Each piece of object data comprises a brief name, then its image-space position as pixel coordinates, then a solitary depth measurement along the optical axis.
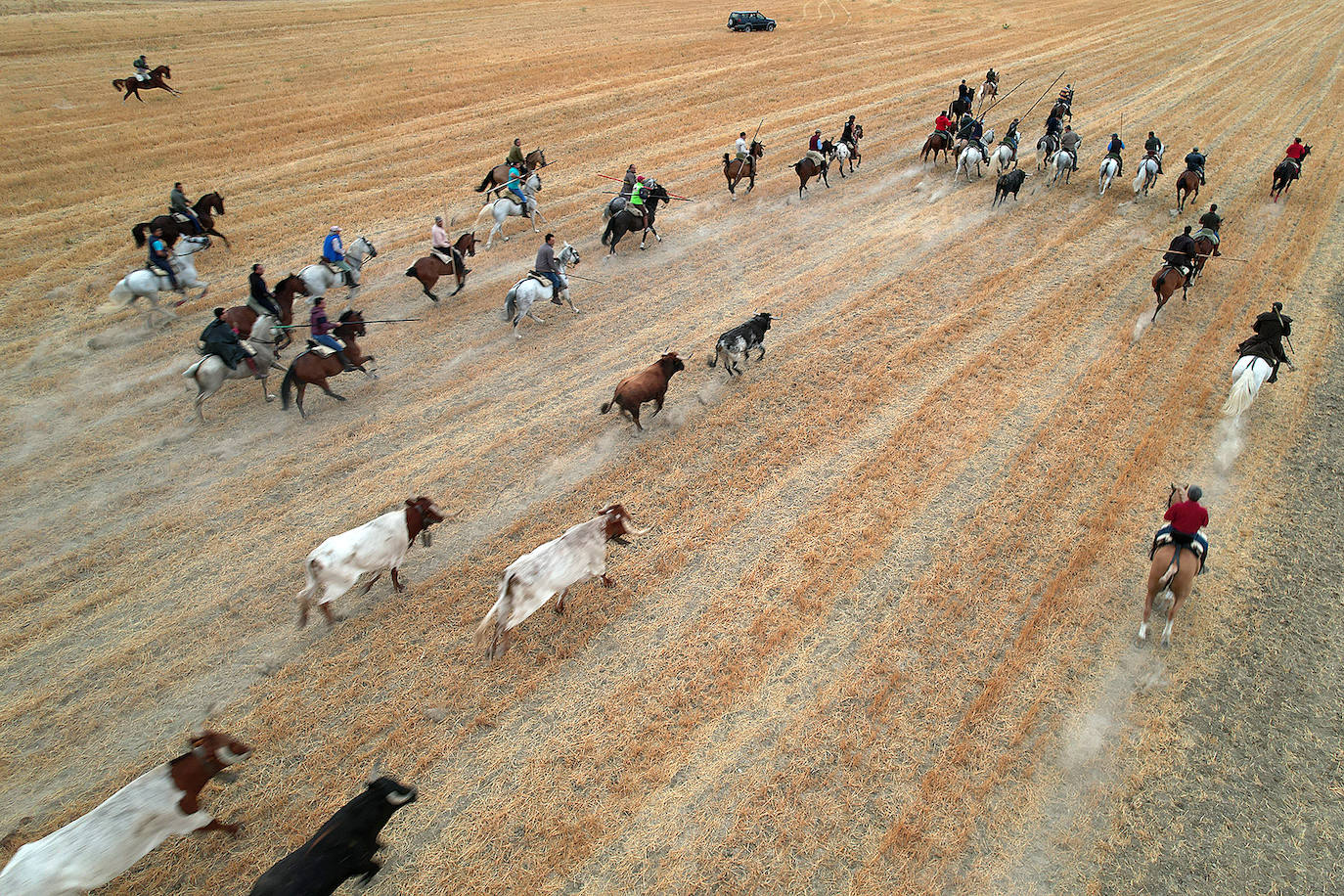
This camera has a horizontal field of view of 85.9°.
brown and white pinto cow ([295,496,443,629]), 8.21
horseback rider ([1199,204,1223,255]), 15.46
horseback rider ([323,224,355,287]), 15.22
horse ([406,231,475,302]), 15.55
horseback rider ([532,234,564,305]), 15.03
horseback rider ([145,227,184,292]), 14.93
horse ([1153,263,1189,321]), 14.12
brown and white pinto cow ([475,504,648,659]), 8.00
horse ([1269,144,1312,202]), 19.14
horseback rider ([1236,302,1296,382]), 11.46
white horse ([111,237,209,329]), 15.00
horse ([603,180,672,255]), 17.58
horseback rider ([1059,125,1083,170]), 21.52
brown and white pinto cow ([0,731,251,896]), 5.55
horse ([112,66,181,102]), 26.83
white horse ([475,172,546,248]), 18.59
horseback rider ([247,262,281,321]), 13.43
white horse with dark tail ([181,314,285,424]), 12.24
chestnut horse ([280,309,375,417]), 12.23
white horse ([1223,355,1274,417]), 11.35
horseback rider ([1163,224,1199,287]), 14.44
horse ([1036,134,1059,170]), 21.79
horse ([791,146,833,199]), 20.58
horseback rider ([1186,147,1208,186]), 18.84
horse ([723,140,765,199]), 20.45
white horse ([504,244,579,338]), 14.66
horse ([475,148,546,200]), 19.16
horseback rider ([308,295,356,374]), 12.56
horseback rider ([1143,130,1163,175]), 19.62
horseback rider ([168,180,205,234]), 17.22
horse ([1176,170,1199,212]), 18.69
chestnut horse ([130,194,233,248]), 16.31
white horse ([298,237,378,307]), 15.17
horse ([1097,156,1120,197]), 19.97
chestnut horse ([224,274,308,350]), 13.72
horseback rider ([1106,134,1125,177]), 20.16
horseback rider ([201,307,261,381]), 12.38
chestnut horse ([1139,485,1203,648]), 7.97
